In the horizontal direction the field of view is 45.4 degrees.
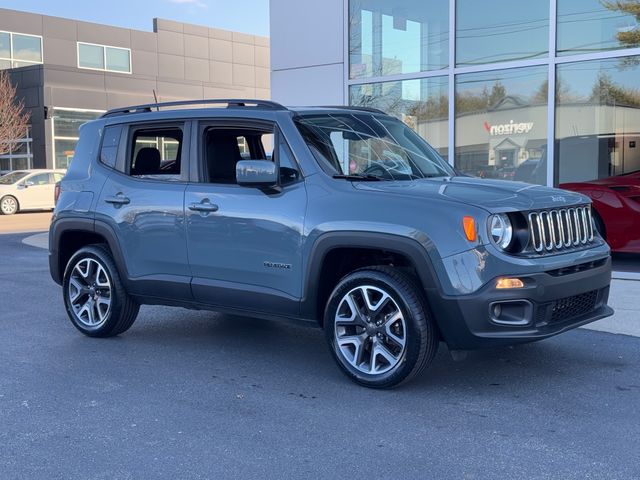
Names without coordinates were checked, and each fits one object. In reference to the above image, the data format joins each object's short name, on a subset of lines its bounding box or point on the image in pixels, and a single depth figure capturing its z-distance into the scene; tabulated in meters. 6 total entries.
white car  25.06
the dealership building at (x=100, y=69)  36.59
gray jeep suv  4.68
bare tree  34.03
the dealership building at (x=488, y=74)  11.67
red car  10.02
